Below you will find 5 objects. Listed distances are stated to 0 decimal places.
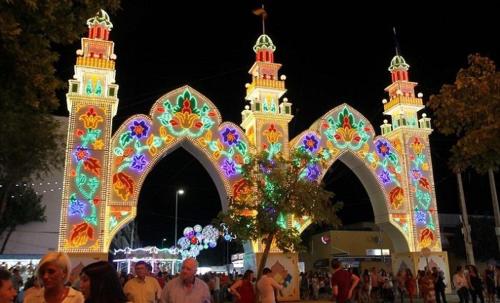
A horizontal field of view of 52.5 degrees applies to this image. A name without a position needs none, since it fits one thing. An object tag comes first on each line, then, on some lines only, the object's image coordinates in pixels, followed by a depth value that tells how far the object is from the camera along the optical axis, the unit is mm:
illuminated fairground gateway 19422
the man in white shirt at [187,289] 6180
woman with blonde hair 3549
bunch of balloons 31703
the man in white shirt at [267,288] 9906
